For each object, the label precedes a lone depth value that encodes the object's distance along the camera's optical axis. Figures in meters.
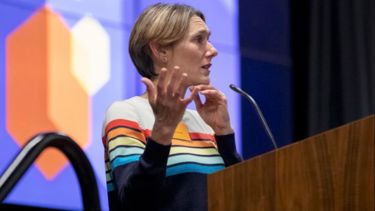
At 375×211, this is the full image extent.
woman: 6.33
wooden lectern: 5.98
